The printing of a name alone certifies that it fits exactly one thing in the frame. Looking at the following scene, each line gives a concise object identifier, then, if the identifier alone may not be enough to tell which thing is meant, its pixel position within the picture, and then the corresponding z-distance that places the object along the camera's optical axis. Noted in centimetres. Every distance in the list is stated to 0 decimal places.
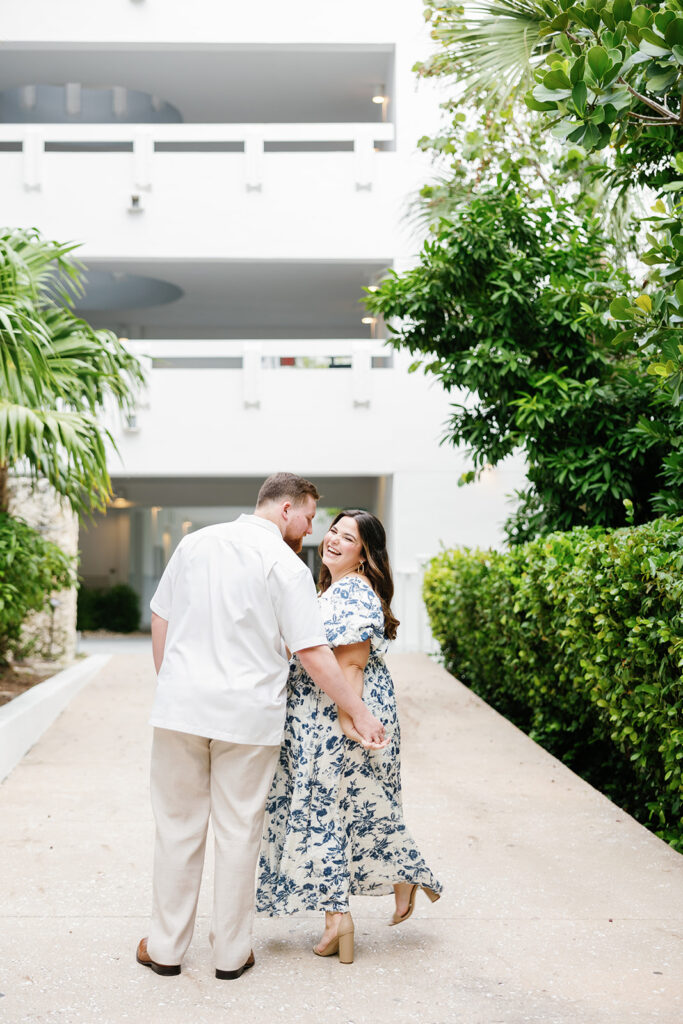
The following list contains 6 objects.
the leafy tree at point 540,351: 723
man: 330
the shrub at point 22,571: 759
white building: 1438
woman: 347
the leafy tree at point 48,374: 659
